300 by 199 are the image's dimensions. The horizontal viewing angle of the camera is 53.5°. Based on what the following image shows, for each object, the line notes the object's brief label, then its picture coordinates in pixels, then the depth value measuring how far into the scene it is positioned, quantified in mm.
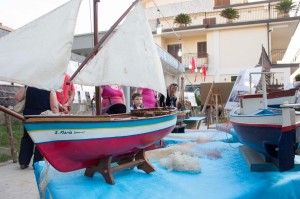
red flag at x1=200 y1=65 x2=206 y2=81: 19347
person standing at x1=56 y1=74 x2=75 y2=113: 4589
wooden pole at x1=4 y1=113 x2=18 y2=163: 4897
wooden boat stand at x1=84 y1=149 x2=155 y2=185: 2270
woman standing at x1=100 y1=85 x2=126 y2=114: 3555
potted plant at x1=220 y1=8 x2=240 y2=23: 21375
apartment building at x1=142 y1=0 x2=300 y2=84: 20469
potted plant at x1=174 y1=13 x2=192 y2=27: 22141
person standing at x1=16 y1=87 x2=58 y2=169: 4203
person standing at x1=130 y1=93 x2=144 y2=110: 4445
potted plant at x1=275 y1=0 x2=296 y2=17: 19891
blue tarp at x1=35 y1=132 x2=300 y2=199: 2109
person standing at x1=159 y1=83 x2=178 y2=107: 6107
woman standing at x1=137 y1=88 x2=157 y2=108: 5422
